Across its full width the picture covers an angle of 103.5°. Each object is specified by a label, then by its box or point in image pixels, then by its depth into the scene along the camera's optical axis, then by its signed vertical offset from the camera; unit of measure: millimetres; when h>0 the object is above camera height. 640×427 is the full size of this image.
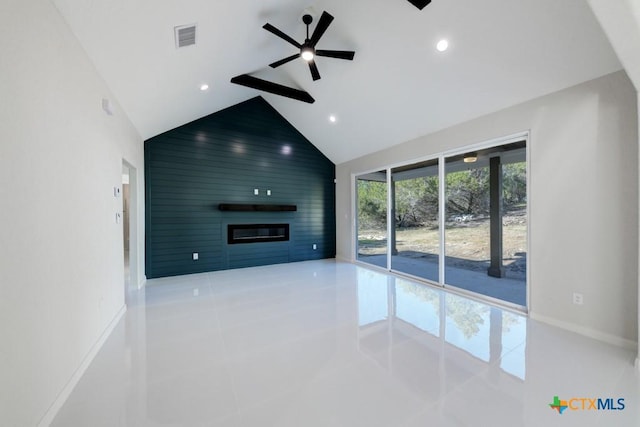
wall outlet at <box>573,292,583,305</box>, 2721 -992
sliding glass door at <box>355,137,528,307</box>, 3619 -155
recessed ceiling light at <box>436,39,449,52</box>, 3016 +1989
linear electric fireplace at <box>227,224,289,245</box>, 5832 -513
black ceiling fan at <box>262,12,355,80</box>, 2939 +2117
